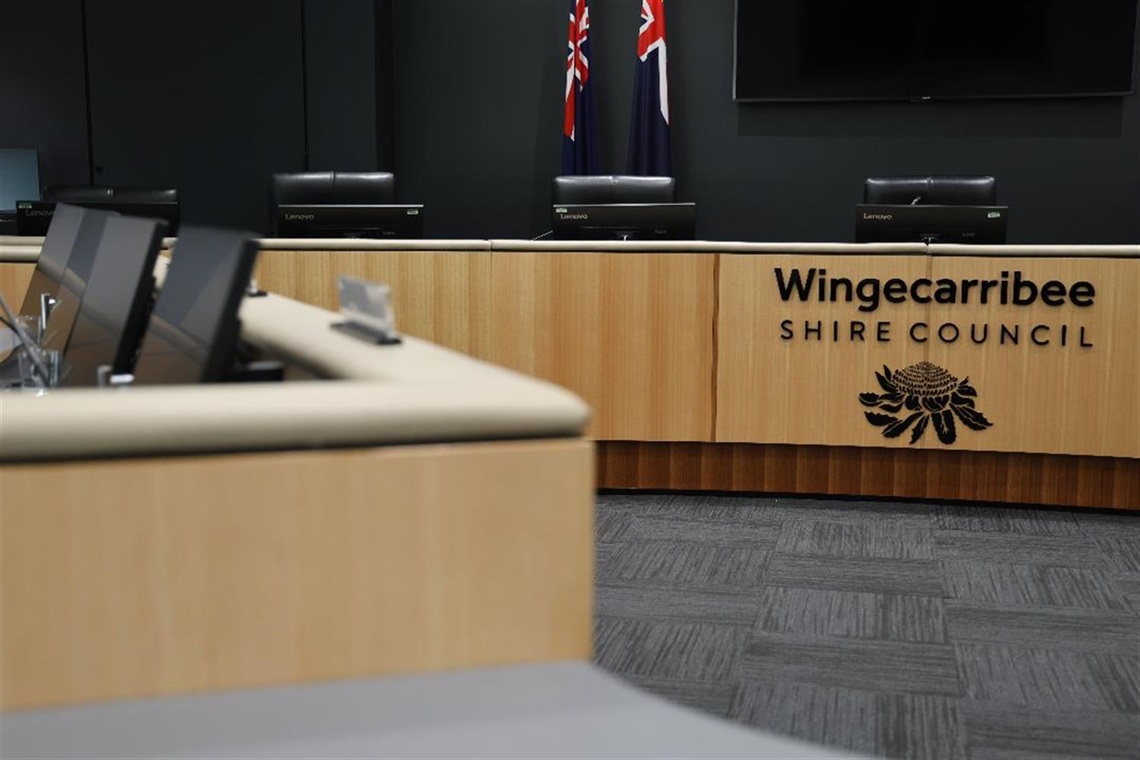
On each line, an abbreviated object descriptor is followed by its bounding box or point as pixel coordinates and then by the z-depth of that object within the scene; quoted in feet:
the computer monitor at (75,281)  6.33
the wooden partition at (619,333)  12.67
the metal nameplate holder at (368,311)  4.16
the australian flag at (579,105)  19.70
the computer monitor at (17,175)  19.54
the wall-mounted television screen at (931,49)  18.34
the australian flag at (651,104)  19.40
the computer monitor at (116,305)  5.21
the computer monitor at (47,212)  13.71
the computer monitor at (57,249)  7.14
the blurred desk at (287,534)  3.07
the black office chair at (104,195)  16.44
